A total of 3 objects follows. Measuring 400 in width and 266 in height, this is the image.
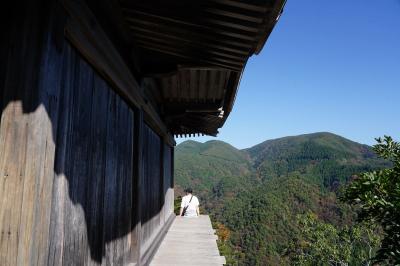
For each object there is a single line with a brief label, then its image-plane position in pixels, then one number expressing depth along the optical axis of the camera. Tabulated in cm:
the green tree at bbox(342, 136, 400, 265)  507
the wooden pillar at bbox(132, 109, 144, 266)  374
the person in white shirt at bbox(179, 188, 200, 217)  988
